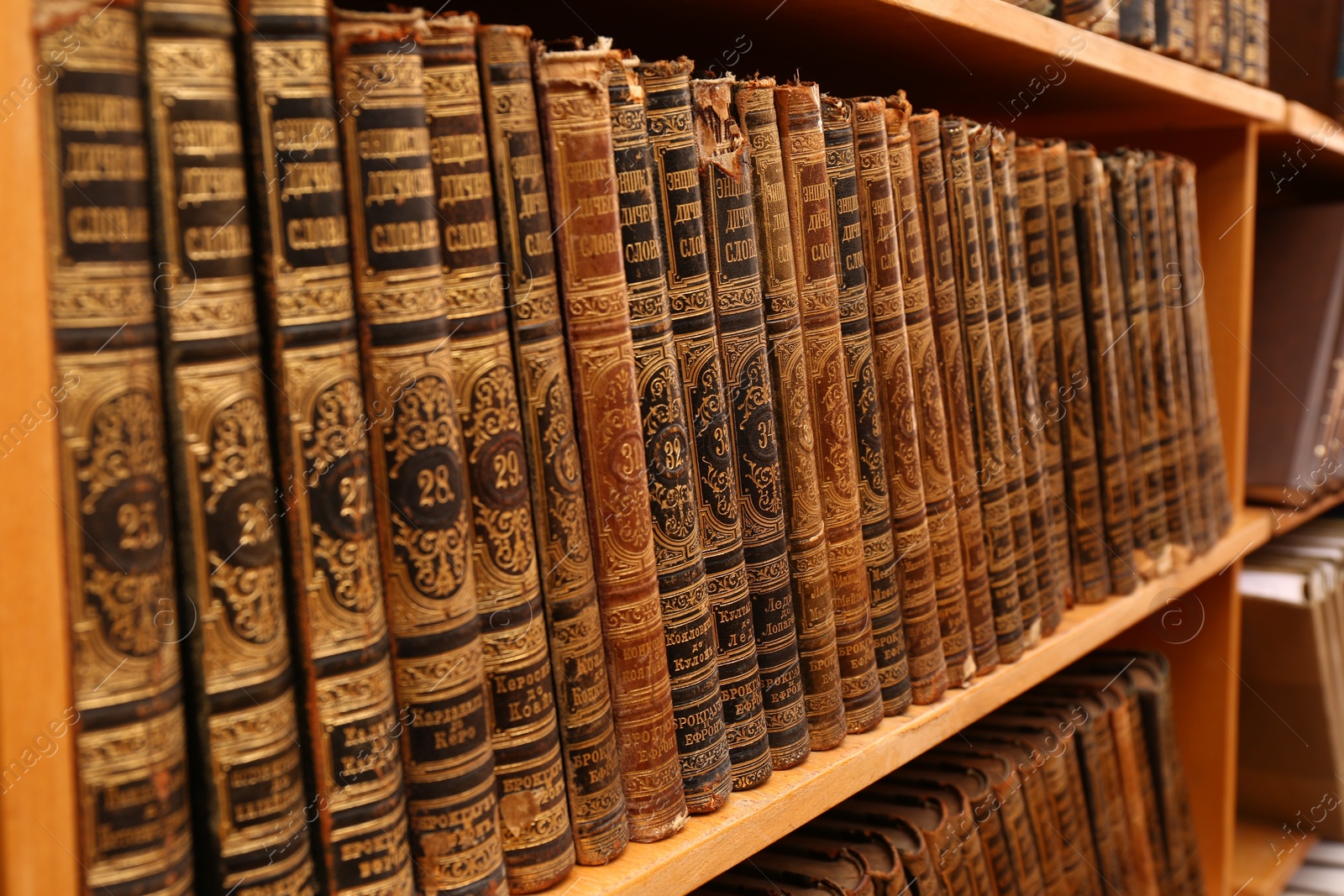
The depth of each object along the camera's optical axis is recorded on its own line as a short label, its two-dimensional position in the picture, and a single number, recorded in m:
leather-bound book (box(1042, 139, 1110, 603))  0.90
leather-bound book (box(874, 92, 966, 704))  0.71
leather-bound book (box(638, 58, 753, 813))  0.56
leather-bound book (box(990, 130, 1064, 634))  0.83
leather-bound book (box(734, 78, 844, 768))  0.62
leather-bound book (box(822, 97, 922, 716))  0.67
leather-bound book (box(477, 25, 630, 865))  0.49
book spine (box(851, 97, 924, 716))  0.69
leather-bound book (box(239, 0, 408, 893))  0.41
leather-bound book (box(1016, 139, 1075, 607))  0.88
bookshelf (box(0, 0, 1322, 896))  0.35
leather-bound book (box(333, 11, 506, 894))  0.44
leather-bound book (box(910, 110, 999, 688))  0.75
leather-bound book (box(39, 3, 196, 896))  0.36
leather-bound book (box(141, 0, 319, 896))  0.39
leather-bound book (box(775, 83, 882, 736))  0.64
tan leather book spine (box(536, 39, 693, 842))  0.51
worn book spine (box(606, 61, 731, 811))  0.54
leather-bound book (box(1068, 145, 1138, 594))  0.92
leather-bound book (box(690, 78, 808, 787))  0.59
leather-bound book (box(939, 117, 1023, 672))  0.77
